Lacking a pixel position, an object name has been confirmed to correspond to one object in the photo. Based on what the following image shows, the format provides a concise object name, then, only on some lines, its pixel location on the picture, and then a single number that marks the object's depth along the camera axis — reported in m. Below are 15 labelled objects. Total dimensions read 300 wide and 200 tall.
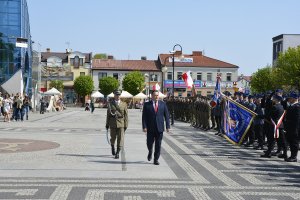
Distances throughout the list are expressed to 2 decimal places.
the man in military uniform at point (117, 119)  13.09
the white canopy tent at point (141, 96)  68.45
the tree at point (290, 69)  70.38
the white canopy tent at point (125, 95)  69.62
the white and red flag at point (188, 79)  33.47
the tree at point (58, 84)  91.56
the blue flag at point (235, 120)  17.38
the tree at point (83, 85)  91.88
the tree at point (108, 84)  93.38
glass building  53.38
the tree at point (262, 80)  92.75
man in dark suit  12.18
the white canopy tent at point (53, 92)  57.53
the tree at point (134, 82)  91.31
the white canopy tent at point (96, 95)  71.87
